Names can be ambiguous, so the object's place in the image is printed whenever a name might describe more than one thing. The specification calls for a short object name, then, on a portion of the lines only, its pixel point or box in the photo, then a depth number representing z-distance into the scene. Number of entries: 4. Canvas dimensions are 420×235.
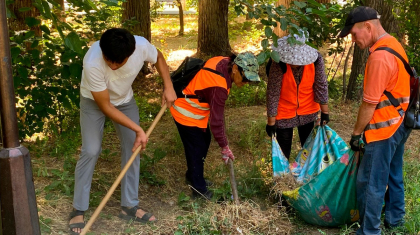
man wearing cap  3.01
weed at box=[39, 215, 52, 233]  3.46
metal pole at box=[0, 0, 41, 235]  1.88
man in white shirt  3.04
